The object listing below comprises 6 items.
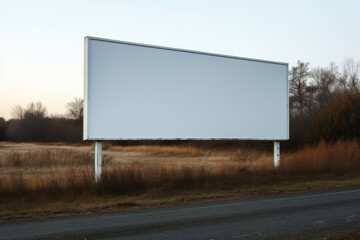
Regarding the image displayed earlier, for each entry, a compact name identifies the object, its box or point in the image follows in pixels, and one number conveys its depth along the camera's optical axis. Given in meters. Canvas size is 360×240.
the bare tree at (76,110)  85.88
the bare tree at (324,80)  51.70
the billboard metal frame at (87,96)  12.81
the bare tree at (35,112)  95.06
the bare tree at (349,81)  49.99
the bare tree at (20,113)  99.96
